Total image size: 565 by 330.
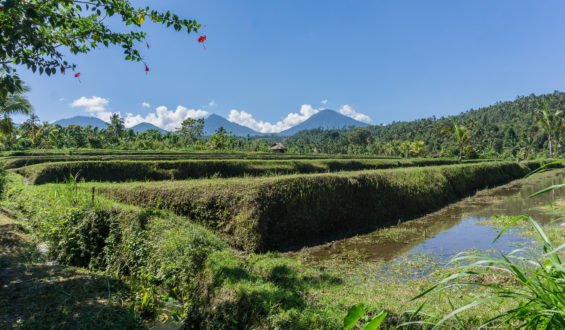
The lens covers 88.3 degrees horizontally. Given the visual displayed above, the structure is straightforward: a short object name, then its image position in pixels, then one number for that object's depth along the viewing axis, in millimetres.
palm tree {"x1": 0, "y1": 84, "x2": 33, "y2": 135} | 18203
